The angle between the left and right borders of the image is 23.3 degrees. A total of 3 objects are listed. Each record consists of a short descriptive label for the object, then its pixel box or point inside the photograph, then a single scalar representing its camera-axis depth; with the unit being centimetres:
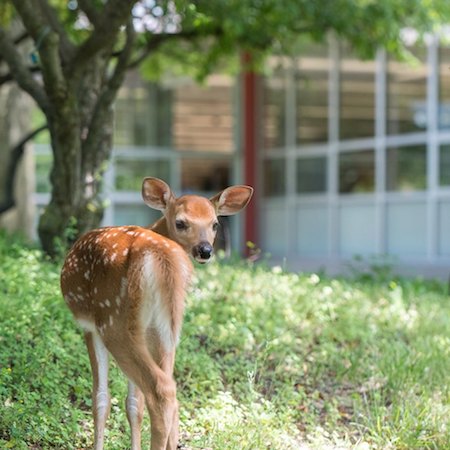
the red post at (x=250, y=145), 2142
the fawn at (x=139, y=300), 464
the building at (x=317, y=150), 1683
